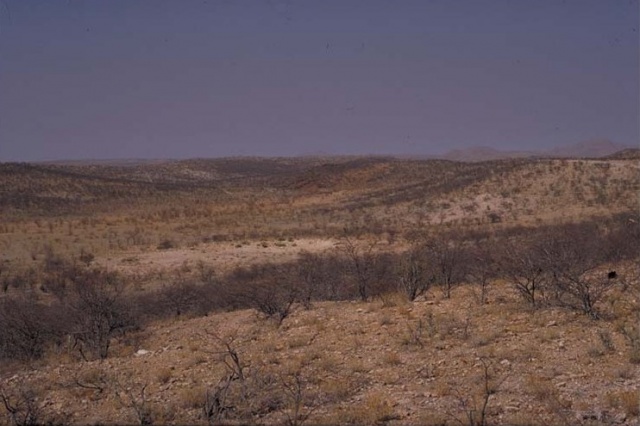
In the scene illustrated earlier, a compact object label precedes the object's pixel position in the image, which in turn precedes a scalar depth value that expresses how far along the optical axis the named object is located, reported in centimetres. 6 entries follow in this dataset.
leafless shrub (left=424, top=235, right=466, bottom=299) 1256
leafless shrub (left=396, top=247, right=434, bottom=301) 1177
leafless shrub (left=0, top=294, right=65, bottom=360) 1084
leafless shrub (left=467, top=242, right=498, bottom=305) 1127
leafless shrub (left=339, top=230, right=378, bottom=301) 1263
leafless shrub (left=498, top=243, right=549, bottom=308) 1027
